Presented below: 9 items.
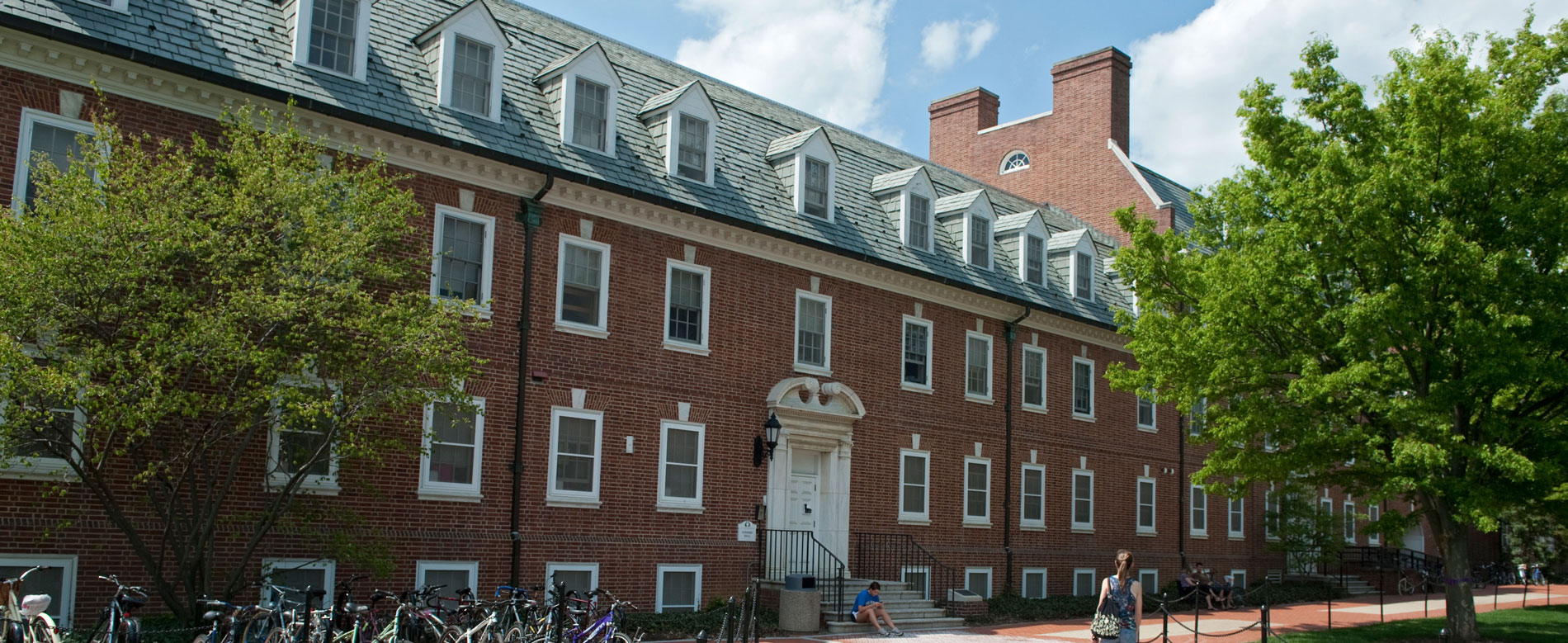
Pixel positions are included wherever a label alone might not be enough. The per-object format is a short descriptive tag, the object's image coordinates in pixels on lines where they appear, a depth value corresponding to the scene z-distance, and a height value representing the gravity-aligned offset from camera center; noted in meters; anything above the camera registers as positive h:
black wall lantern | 22.08 +0.68
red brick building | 16.20 +2.94
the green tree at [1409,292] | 18.25 +3.11
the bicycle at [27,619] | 11.13 -1.43
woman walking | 12.74 -1.04
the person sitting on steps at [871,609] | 20.55 -1.97
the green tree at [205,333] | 12.63 +1.37
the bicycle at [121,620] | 11.44 -1.46
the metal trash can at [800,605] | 20.03 -1.90
